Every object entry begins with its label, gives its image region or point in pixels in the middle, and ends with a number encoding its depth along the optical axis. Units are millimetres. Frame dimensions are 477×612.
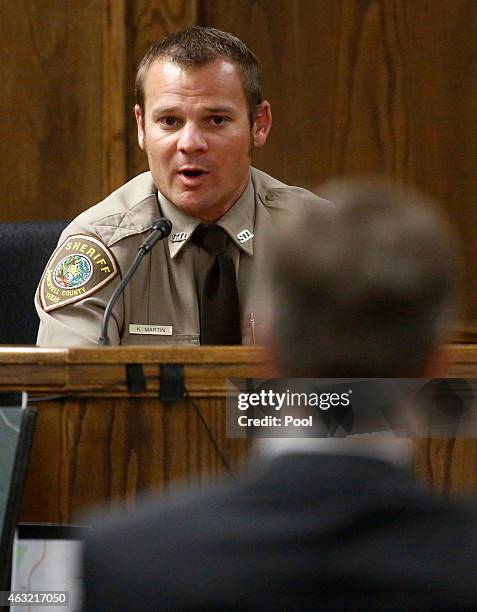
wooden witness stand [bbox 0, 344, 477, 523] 5269
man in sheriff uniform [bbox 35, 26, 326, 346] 5671
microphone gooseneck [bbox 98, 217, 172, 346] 5429
